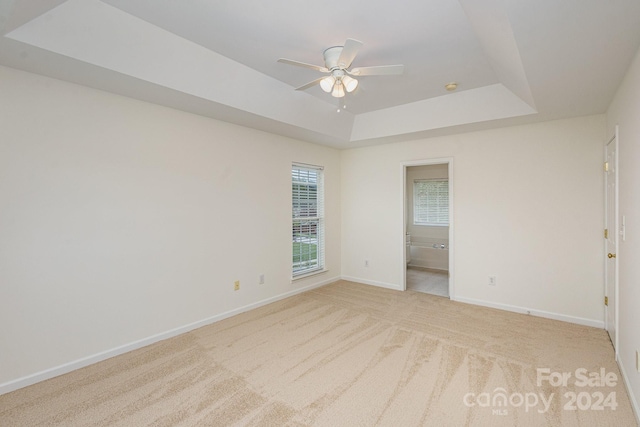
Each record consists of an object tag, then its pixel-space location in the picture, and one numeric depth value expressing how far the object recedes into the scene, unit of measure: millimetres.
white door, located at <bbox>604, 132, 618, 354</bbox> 2656
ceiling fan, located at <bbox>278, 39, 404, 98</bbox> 2271
